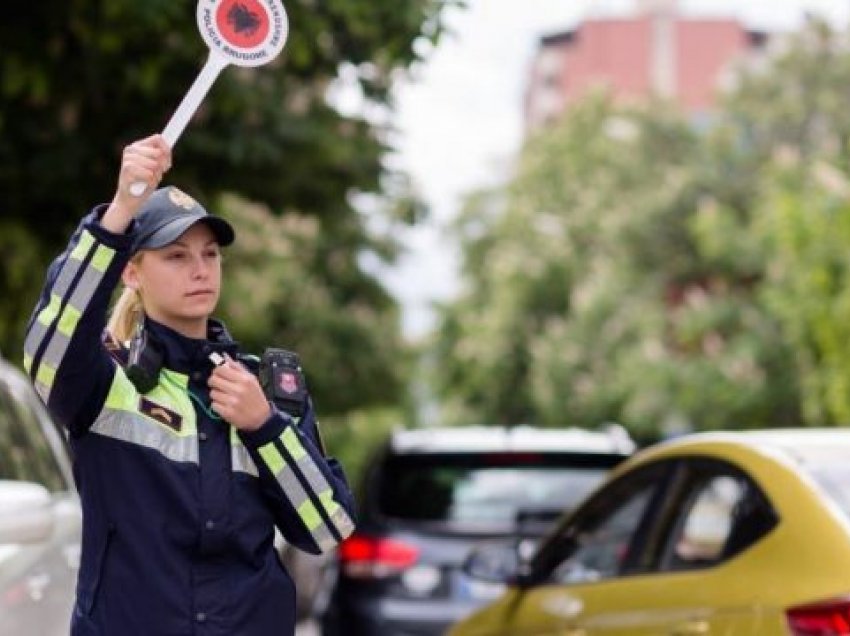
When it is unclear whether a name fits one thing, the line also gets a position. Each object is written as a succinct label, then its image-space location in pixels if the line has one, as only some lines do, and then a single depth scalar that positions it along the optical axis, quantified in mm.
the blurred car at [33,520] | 10680
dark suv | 19484
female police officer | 8297
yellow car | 11070
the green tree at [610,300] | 72000
